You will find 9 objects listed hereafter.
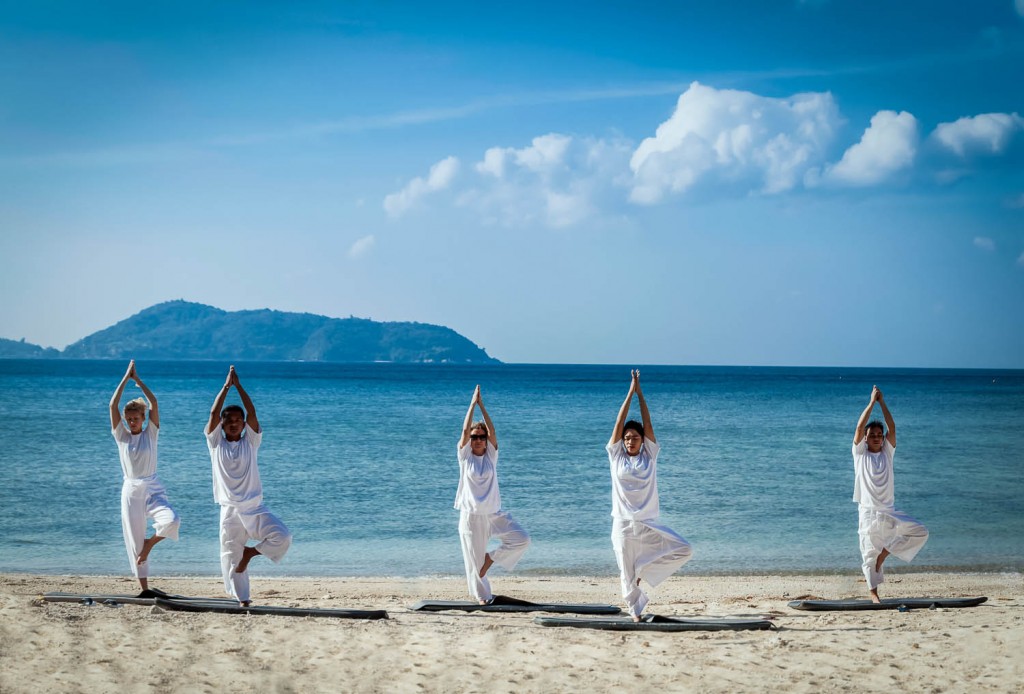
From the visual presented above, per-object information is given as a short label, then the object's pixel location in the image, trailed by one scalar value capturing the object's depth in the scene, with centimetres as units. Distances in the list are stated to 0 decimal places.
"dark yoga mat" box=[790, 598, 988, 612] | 996
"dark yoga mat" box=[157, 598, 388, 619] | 888
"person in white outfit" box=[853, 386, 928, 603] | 1020
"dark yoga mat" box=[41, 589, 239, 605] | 941
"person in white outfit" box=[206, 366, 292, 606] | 924
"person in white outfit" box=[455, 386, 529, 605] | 1003
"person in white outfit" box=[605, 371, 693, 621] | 901
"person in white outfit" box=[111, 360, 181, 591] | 967
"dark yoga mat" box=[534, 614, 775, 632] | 866
